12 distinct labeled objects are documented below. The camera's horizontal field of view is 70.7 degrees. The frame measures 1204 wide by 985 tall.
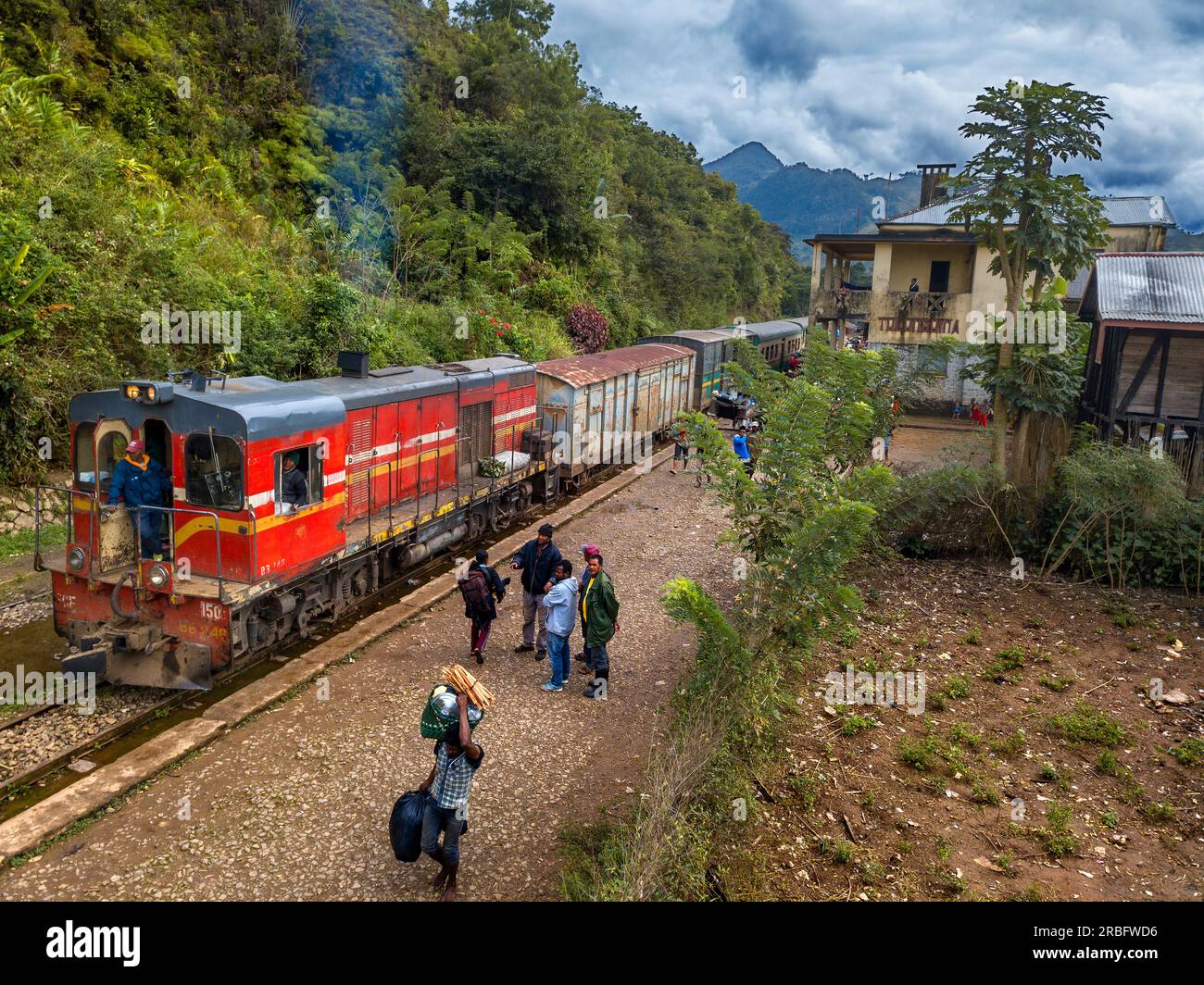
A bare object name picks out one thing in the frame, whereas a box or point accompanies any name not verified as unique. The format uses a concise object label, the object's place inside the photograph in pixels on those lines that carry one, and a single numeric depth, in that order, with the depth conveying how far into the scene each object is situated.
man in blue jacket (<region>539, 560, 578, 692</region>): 10.06
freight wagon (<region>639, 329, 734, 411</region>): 31.12
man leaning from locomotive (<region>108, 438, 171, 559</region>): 9.73
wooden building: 16.92
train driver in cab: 10.36
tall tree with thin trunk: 15.34
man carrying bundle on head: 6.16
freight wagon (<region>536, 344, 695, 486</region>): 19.16
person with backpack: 10.47
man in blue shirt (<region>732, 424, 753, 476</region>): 19.19
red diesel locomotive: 9.49
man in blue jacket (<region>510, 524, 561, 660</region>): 10.77
